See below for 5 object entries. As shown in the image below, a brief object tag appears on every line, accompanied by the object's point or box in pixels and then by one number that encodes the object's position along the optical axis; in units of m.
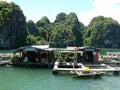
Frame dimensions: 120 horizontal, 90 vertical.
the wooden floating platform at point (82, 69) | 15.36
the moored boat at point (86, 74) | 14.29
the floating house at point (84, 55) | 19.55
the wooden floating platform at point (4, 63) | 19.93
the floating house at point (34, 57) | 18.89
